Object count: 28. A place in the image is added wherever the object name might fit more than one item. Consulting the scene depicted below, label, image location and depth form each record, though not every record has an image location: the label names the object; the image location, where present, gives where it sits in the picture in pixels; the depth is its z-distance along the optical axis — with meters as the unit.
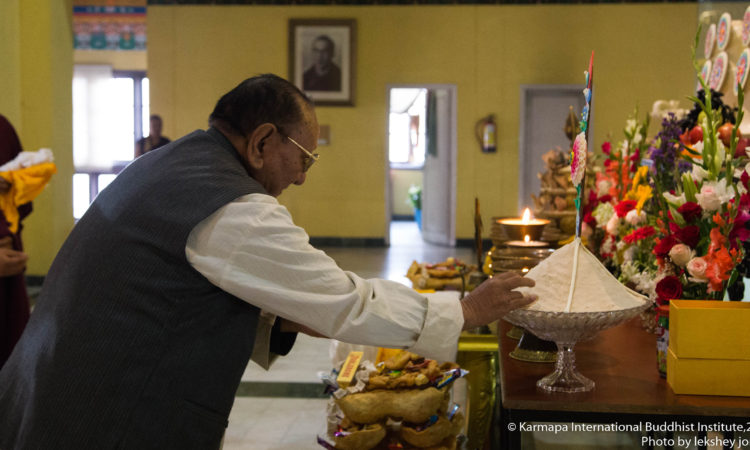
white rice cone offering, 1.92
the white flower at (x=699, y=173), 2.13
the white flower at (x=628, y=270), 2.79
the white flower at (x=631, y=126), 3.77
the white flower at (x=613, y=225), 3.13
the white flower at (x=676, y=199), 2.18
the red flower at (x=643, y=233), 2.50
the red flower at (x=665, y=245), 2.16
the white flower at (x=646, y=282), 2.27
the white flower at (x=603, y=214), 3.40
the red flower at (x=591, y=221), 3.54
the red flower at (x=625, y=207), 3.05
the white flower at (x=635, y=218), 2.91
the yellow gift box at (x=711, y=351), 1.84
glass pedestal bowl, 1.85
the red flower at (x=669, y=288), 2.08
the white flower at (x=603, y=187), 3.71
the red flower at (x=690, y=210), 2.10
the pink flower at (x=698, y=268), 2.04
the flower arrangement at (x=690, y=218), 2.02
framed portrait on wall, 11.73
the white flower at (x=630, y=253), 2.87
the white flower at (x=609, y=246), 3.26
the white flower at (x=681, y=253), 2.11
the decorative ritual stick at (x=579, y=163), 1.97
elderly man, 1.56
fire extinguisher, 11.59
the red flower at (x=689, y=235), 2.11
